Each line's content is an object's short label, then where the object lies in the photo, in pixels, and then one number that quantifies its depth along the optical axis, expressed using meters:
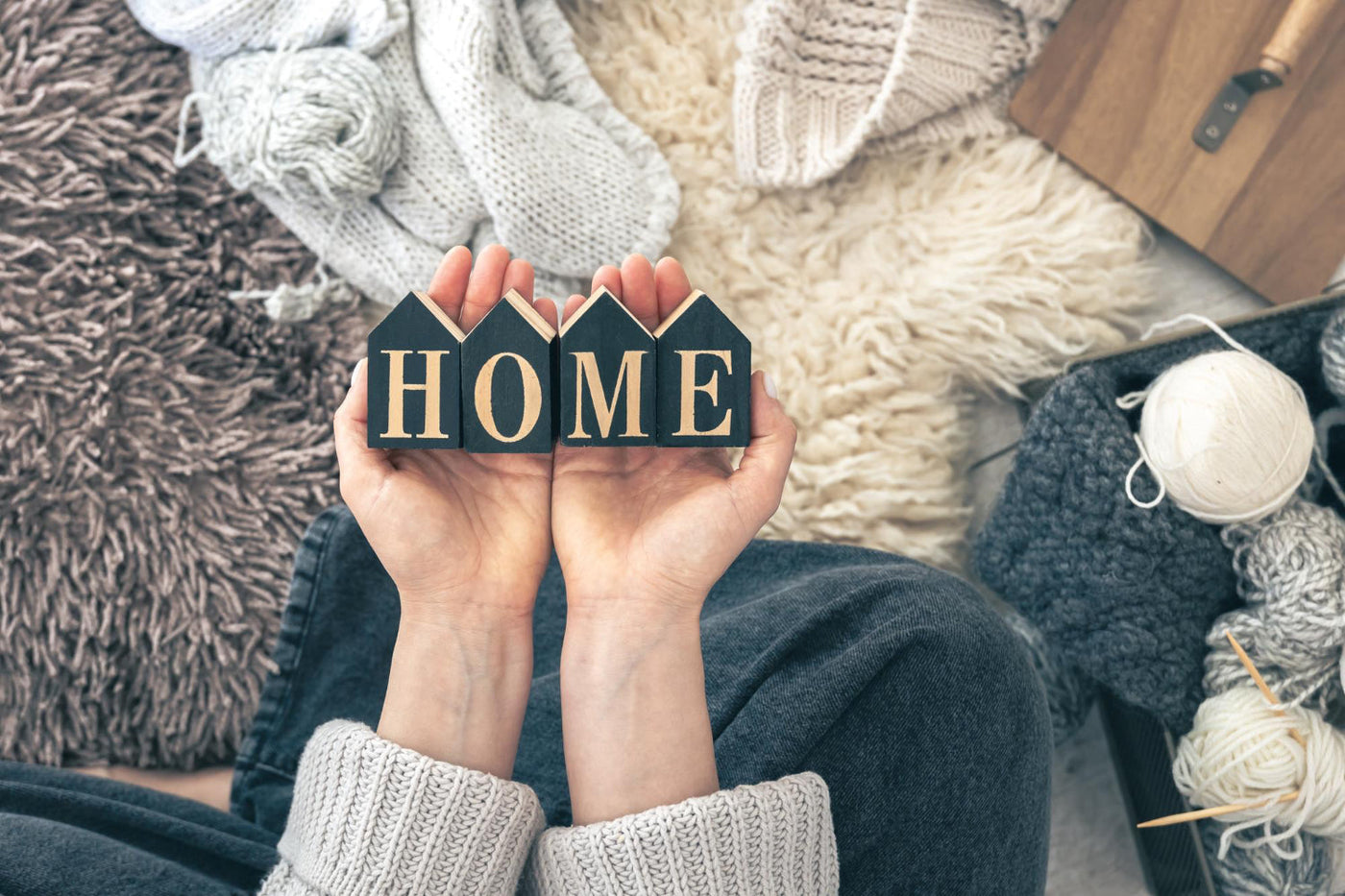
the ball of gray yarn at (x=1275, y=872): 0.89
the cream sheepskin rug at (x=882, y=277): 1.12
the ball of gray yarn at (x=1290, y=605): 0.87
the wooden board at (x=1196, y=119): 1.03
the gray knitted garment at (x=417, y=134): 1.01
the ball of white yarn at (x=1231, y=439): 0.87
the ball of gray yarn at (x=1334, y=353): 0.91
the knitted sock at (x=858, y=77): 1.09
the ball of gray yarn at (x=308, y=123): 1.00
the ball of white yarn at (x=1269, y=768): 0.87
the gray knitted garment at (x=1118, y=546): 0.92
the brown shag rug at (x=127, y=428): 1.03
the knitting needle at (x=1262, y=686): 0.87
